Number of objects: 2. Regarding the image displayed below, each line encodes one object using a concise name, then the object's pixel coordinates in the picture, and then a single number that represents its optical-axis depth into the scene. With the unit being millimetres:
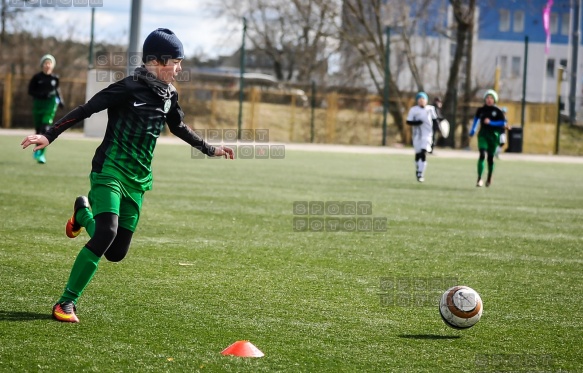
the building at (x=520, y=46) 70062
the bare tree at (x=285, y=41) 55594
